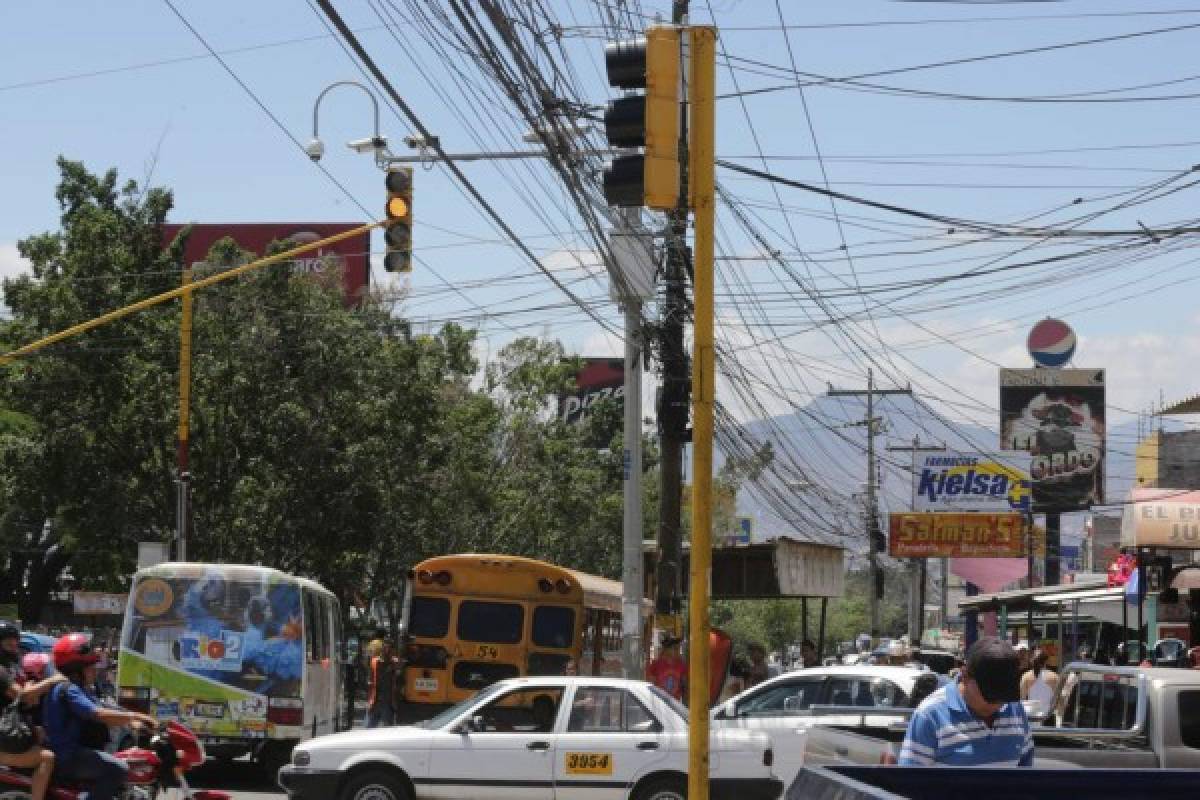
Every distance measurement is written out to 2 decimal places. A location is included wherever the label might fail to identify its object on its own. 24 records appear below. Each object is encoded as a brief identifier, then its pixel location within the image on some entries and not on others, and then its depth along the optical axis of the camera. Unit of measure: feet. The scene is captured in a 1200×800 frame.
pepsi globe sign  252.01
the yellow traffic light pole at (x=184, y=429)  88.48
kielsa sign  170.91
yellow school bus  83.20
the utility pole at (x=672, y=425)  77.66
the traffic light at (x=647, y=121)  30.76
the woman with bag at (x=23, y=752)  38.93
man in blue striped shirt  24.84
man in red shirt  76.07
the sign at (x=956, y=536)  166.09
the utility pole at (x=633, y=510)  77.41
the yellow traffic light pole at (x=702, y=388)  28.96
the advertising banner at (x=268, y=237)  233.55
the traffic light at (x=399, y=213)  62.18
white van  68.59
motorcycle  42.39
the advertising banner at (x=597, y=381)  295.48
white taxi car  52.95
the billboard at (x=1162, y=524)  90.17
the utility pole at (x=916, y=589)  177.58
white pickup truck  38.14
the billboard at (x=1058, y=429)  229.04
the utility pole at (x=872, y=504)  180.78
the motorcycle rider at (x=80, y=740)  39.88
